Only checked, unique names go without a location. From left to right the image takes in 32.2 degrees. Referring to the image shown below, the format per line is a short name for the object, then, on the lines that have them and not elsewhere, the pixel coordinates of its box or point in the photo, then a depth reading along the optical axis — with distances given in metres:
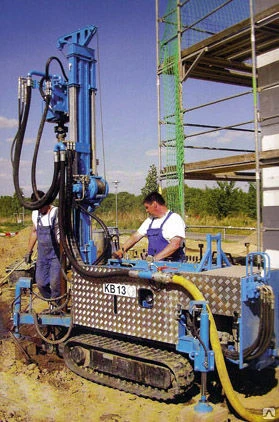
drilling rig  4.32
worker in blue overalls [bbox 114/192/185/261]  5.78
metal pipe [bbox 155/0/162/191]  8.77
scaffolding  7.32
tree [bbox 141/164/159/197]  31.56
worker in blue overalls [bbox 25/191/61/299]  6.39
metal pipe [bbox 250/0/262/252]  6.21
